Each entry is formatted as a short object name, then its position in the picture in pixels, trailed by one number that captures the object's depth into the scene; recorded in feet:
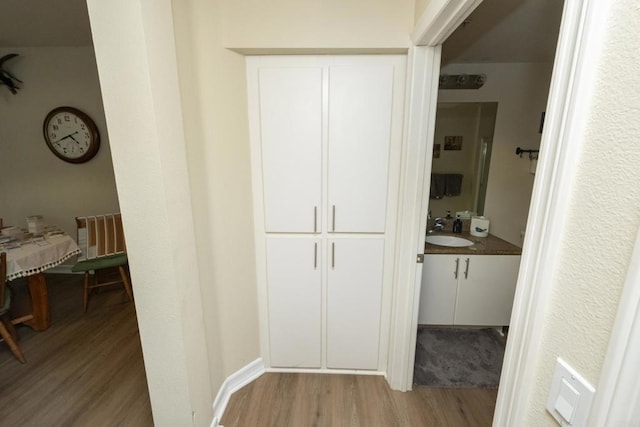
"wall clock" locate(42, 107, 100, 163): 10.04
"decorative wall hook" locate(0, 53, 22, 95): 9.40
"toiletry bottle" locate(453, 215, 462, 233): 8.22
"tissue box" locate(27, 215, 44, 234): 8.22
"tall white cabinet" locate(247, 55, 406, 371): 5.12
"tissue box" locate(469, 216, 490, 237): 7.89
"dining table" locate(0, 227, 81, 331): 6.54
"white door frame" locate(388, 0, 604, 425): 1.55
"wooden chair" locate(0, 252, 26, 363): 5.96
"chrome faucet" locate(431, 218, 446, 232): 8.38
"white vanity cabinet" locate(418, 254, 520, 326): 6.96
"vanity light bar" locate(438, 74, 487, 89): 7.43
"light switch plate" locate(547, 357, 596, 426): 1.59
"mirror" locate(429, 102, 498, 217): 7.91
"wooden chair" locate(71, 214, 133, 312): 8.68
